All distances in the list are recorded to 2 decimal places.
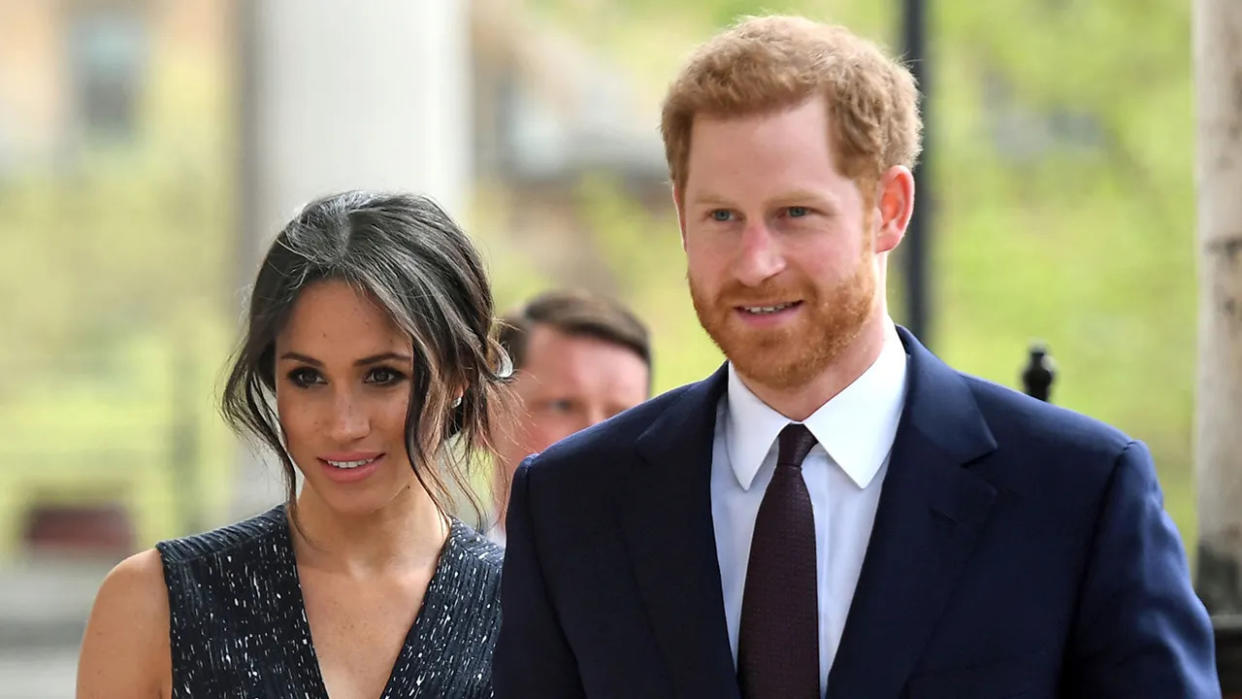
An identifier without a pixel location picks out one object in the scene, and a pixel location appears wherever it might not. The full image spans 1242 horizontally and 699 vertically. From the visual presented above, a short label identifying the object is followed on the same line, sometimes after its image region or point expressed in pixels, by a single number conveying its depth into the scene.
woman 7.51
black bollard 8.71
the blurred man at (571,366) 10.17
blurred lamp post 14.18
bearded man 5.84
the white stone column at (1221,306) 9.09
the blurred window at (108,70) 62.72
